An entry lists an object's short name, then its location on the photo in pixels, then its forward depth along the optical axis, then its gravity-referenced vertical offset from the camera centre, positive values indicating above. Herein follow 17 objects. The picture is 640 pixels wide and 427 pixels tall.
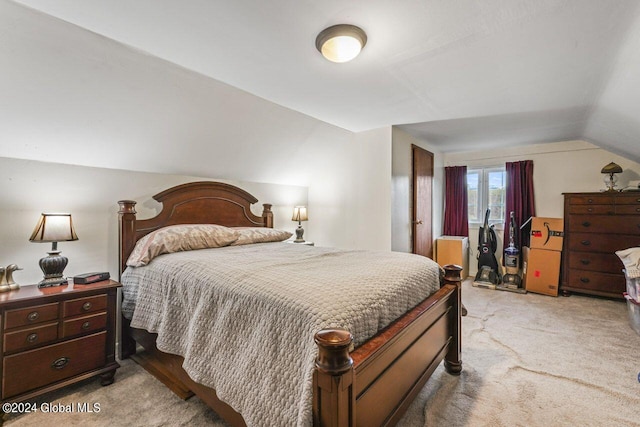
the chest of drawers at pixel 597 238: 3.41 -0.25
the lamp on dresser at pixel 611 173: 3.53 +0.57
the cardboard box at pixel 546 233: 3.87 -0.21
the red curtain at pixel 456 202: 4.79 +0.26
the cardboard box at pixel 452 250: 4.29 -0.52
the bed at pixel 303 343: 0.97 -0.59
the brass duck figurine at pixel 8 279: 1.82 -0.43
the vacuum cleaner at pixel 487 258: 4.30 -0.62
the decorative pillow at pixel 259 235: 2.89 -0.22
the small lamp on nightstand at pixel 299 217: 3.96 -0.02
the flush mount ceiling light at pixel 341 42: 1.60 +1.02
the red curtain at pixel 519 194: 4.30 +0.36
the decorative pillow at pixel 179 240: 2.19 -0.22
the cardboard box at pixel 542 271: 3.81 -0.73
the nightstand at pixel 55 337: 1.64 -0.78
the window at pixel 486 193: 4.68 +0.40
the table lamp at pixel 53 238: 1.88 -0.16
